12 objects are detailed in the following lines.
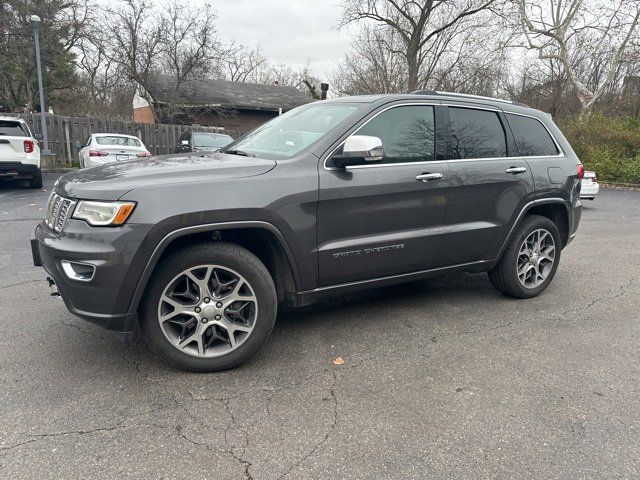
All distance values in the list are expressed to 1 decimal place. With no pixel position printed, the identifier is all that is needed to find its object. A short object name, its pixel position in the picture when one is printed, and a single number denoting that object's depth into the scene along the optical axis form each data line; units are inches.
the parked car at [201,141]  497.6
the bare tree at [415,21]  1101.7
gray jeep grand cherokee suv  107.3
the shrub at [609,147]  650.4
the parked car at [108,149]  478.9
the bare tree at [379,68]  1201.4
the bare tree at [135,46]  899.4
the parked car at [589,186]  434.0
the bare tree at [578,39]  891.7
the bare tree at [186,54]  935.0
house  1004.6
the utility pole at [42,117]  628.0
